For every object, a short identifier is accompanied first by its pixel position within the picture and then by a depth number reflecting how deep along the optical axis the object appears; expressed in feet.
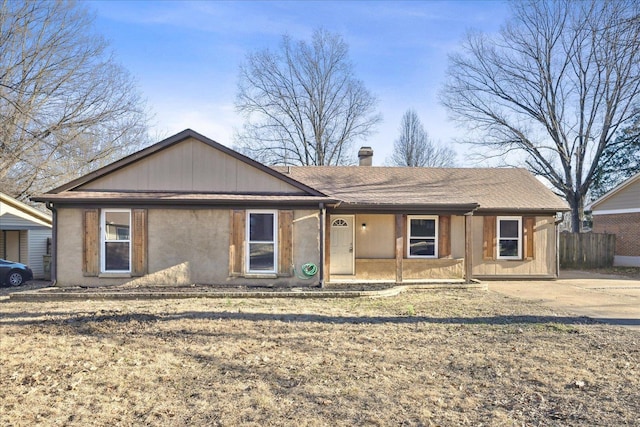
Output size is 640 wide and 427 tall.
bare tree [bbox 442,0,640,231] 82.38
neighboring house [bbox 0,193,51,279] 57.98
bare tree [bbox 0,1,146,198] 73.61
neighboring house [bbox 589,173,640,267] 67.92
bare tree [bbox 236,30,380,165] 112.27
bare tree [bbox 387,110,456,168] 136.77
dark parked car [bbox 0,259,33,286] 50.57
